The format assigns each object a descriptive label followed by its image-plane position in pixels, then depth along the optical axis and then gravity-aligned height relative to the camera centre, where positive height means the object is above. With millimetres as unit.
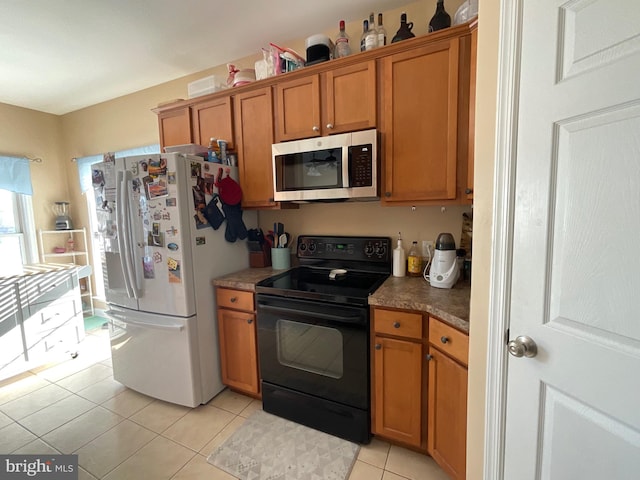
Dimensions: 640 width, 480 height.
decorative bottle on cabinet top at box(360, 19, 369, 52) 1696 +1121
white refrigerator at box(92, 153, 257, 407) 1780 -314
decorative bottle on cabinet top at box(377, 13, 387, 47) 1679 +1071
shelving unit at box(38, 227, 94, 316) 3412 -385
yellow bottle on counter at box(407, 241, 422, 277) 1817 -341
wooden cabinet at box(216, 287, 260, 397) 1892 -874
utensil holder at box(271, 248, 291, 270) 2215 -342
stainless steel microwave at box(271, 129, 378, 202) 1631 +293
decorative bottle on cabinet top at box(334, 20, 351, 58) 1780 +1086
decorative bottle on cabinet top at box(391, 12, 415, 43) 1597 +1037
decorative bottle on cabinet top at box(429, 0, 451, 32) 1520 +1054
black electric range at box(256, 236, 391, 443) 1523 -773
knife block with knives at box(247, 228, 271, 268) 2273 -274
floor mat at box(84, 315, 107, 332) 3369 -1290
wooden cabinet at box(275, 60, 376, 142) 1663 +713
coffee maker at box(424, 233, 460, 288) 1528 -299
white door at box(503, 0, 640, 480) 637 -89
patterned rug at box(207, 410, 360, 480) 1444 -1337
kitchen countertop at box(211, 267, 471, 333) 1229 -439
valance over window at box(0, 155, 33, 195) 3006 +520
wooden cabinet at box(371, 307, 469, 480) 1235 -857
